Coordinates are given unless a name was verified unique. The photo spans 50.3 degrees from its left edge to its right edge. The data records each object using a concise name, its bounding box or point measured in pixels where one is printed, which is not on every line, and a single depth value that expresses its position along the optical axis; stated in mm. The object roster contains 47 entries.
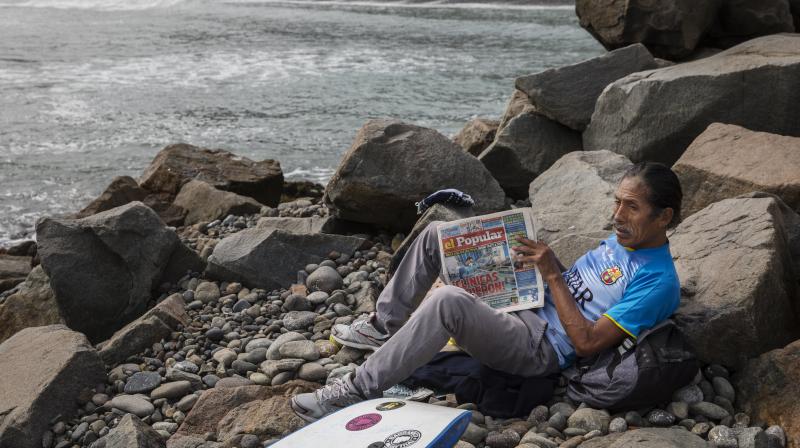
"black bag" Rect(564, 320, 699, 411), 4293
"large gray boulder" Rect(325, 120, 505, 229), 7359
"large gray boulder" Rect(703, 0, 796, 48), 10242
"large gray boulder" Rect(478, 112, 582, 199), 8977
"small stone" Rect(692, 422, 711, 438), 4246
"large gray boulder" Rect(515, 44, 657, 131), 8992
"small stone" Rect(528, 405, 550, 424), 4492
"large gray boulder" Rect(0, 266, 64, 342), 7363
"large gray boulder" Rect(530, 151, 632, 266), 6172
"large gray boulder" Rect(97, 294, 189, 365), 5852
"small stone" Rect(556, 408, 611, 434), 4328
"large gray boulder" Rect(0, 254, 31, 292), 9227
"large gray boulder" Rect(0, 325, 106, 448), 4996
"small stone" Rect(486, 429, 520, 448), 4258
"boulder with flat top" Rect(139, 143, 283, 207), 11336
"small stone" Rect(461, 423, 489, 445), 4305
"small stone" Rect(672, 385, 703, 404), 4480
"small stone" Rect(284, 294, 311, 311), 6371
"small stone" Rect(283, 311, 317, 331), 6035
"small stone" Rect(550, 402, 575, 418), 4480
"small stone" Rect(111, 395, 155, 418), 5098
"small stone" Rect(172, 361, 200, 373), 5531
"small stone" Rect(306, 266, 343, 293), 6645
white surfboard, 3934
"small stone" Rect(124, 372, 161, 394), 5383
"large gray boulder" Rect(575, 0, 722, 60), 10023
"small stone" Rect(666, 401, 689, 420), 4384
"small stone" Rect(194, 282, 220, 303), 6809
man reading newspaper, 4348
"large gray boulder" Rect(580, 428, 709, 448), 3938
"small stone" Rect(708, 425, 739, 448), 4121
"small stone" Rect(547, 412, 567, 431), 4391
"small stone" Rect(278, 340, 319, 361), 5444
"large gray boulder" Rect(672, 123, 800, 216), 6098
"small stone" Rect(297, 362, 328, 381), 5227
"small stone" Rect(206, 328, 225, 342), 6020
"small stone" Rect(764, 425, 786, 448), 4105
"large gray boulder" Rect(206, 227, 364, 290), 6910
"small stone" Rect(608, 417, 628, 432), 4273
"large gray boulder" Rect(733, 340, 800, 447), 4277
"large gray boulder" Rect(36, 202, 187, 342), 6934
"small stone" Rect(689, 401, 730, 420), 4375
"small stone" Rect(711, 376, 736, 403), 4567
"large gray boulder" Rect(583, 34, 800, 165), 7758
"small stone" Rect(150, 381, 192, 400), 5242
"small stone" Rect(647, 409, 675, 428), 4324
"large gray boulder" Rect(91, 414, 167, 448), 4418
